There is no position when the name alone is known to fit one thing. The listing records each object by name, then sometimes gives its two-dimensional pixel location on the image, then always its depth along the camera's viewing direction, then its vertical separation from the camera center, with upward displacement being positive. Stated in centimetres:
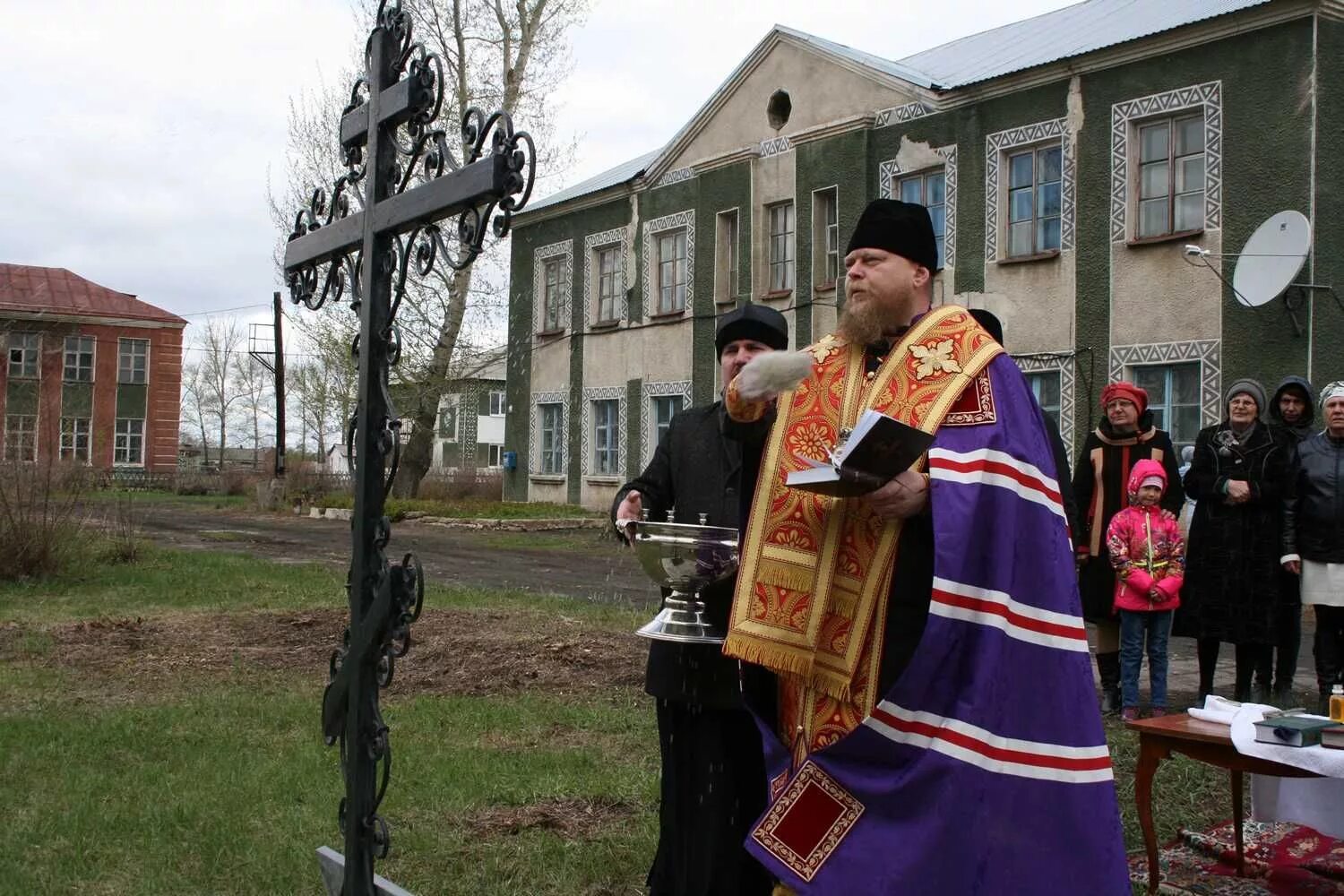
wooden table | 446 -92
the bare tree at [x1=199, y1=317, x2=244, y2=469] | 7100 +523
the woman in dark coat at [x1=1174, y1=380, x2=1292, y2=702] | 803 -35
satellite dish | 1469 +273
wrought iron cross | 332 +42
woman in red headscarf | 797 +1
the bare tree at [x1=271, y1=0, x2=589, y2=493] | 3016 +720
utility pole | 3918 +318
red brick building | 5300 +487
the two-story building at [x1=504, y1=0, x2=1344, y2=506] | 1592 +443
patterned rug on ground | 471 -143
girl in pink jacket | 764 -49
